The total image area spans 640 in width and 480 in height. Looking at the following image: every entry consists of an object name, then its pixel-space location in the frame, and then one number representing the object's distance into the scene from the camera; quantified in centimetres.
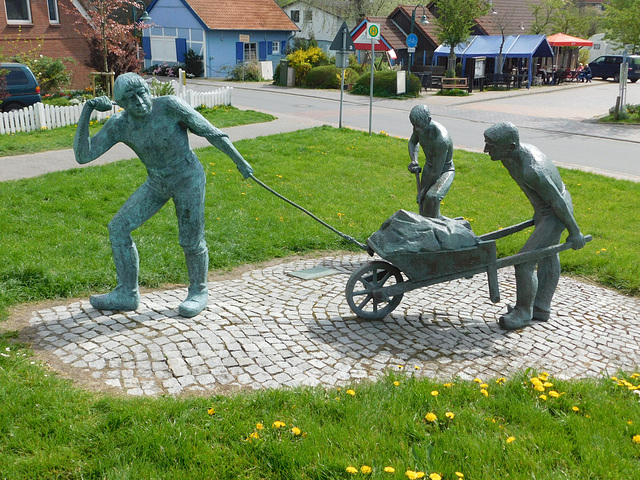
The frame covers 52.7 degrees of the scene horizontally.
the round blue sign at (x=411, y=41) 3403
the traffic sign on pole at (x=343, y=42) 1691
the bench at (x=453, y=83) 3216
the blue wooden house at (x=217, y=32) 3947
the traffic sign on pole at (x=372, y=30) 1611
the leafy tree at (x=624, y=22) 2281
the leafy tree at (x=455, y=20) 3316
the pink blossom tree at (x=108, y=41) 2280
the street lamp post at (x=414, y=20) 3781
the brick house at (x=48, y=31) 2433
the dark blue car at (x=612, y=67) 4075
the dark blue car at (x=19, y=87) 1892
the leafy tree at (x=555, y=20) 4253
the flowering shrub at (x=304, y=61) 3441
